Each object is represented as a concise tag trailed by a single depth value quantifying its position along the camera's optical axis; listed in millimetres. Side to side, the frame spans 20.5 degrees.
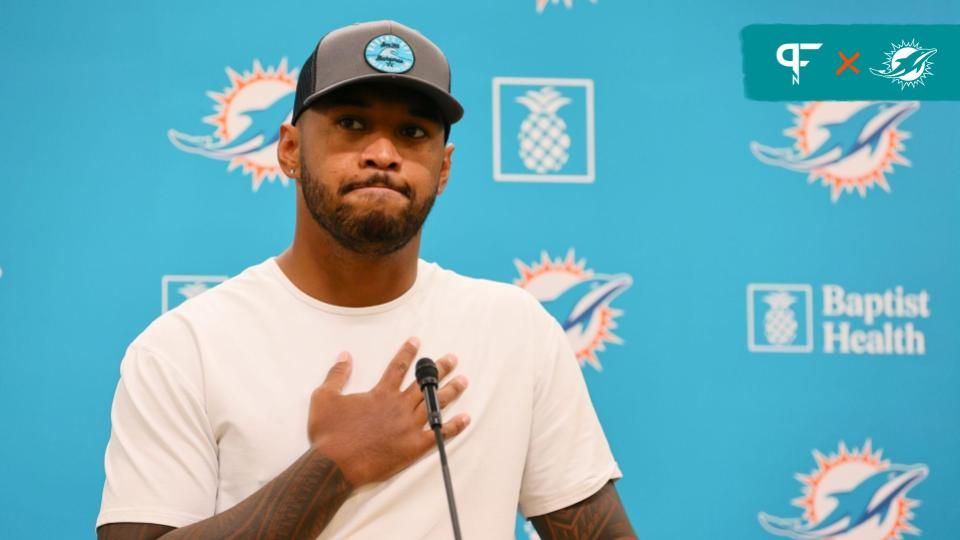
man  3231
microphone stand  3079
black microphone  3115
